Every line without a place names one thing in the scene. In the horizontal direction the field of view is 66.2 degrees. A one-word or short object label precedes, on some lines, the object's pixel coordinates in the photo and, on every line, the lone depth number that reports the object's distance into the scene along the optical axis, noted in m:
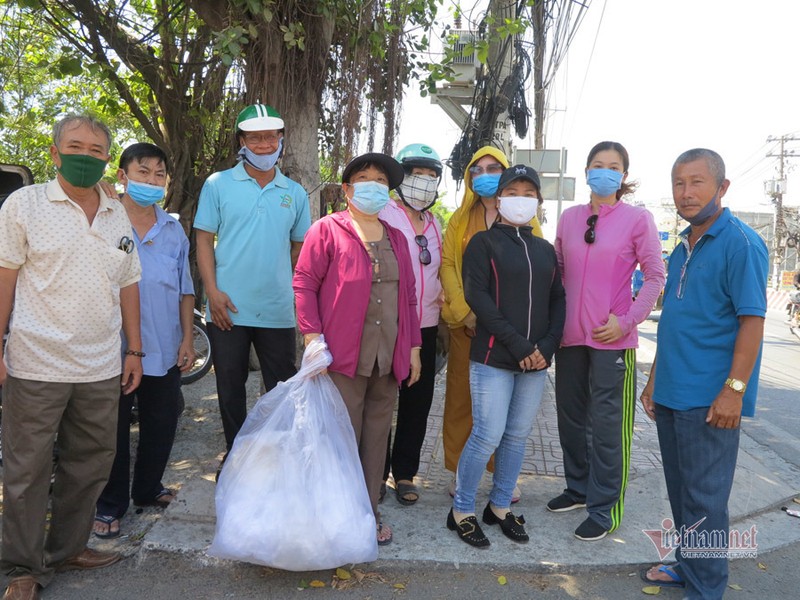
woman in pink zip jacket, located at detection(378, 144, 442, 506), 3.50
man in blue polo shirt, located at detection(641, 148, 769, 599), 2.53
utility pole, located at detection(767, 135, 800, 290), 40.03
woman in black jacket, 3.07
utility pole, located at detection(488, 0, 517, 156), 5.61
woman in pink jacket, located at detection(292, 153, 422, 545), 2.90
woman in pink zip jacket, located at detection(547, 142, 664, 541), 3.29
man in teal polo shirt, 3.27
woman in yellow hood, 3.51
